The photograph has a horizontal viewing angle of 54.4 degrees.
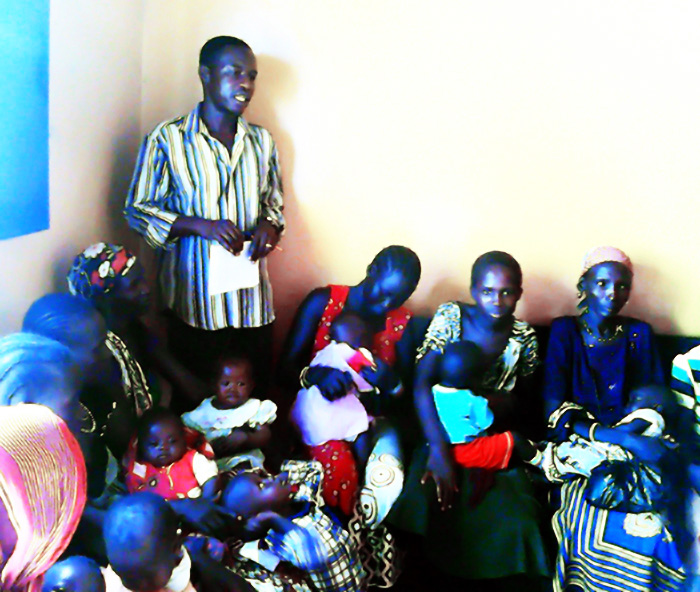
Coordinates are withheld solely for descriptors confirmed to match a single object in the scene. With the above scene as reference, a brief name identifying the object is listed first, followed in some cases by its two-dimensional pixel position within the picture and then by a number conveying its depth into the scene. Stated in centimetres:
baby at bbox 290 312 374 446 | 208
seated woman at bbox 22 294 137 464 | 154
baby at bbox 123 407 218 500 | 170
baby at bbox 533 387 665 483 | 196
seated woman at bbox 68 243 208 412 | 184
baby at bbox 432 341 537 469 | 200
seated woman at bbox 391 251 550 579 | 188
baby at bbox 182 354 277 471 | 192
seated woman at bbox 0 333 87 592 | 106
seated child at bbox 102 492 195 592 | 120
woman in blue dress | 182
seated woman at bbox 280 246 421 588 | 199
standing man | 211
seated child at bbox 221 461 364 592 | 168
